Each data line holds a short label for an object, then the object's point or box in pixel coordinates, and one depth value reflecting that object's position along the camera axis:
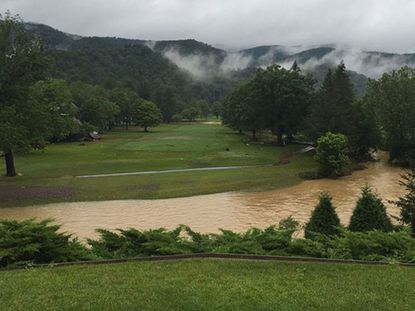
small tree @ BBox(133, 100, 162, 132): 118.06
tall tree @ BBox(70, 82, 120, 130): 98.88
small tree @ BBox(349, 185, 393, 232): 17.97
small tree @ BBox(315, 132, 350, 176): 47.50
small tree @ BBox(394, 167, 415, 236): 19.47
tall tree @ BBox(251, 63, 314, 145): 74.75
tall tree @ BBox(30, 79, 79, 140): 44.47
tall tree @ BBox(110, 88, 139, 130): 122.19
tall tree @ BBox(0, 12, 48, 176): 37.01
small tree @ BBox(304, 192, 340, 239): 18.23
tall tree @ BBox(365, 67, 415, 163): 58.84
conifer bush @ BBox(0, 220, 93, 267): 12.45
